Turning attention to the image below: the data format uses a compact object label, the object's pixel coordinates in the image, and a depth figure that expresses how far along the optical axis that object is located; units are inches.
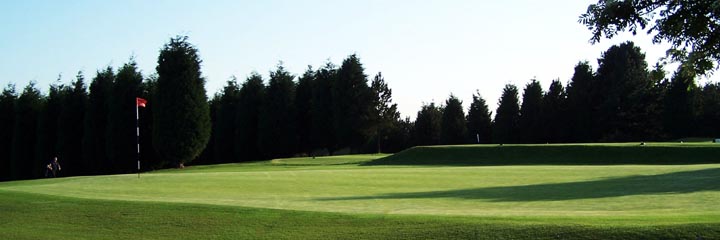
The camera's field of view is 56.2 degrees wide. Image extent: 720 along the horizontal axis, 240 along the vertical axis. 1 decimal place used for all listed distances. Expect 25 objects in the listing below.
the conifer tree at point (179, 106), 2075.5
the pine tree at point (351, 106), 2780.5
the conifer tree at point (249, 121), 2807.6
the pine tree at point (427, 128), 3302.2
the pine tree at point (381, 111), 2886.3
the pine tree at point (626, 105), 2773.1
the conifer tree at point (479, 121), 3137.3
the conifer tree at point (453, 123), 3142.2
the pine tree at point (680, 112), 2704.2
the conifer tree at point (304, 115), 2862.0
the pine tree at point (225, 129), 2834.6
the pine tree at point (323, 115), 2815.0
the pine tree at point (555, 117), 2854.3
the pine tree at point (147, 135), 2329.0
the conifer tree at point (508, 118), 2957.7
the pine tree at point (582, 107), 2824.8
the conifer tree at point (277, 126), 2733.8
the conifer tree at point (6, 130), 2699.3
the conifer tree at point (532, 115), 2869.1
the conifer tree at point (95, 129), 2360.9
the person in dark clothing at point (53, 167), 1650.7
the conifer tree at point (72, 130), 2433.6
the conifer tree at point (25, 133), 2571.4
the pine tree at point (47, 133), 2492.6
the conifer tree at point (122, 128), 2253.9
